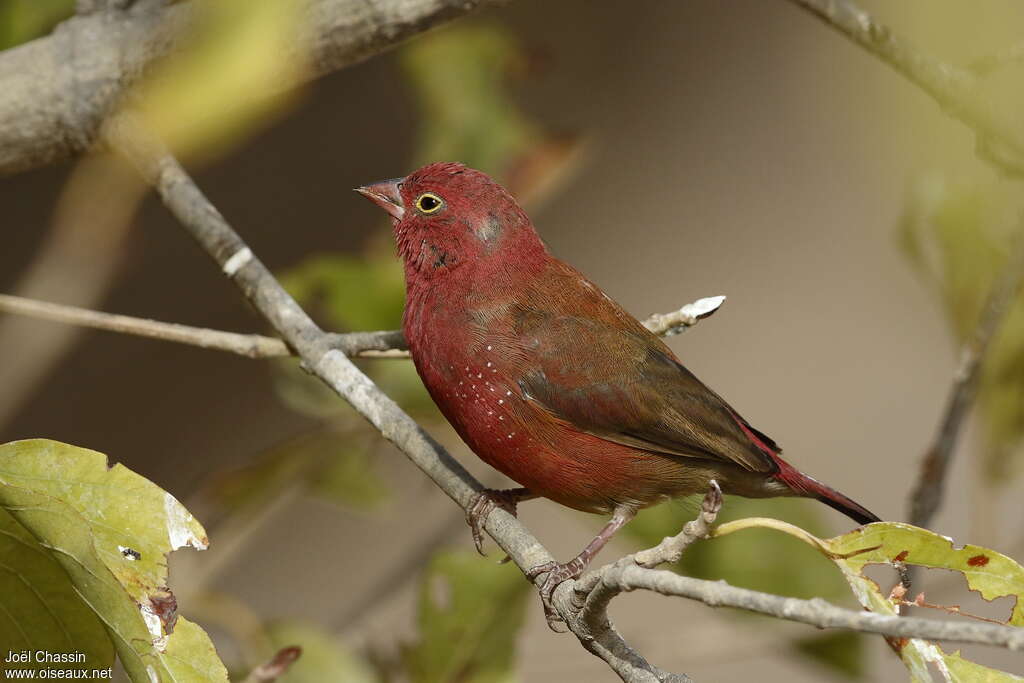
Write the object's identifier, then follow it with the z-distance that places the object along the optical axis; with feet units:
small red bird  15.48
